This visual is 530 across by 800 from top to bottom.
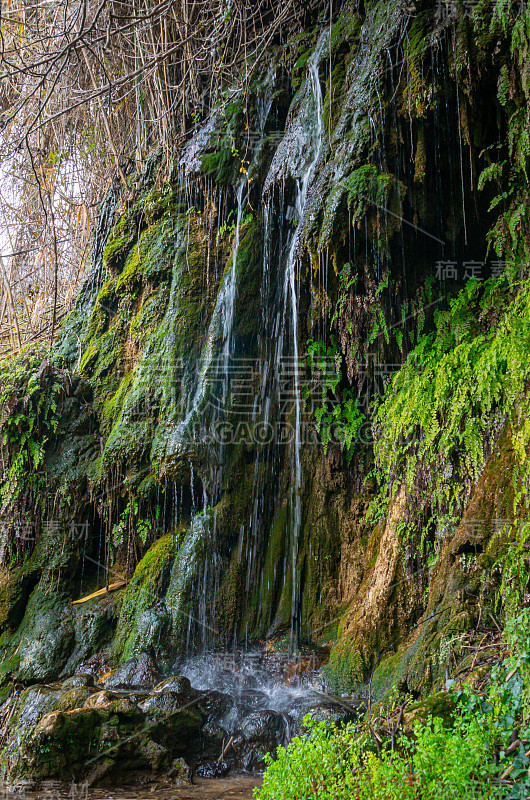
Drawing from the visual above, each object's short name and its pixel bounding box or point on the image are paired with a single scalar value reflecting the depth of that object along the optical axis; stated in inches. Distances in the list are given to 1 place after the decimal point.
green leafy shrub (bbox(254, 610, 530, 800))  93.0
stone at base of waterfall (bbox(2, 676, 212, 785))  161.3
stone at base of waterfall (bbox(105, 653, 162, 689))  215.8
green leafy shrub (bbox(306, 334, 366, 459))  248.1
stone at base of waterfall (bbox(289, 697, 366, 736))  166.1
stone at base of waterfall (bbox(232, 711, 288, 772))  168.9
